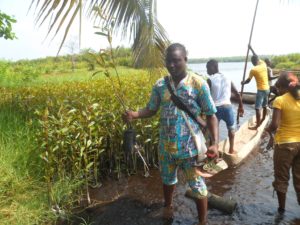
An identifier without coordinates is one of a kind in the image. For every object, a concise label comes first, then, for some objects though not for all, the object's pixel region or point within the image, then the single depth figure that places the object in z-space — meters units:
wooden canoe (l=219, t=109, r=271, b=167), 5.98
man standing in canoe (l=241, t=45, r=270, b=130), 8.17
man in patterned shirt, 3.36
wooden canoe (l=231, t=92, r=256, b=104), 14.45
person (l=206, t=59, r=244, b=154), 6.01
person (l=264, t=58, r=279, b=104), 10.20
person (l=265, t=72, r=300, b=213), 3.79
